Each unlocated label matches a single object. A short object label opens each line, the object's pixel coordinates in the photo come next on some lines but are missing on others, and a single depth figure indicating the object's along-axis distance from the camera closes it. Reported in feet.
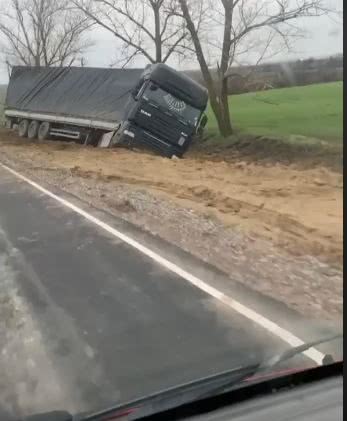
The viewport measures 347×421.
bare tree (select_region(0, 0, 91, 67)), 160.99
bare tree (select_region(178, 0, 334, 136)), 85.52
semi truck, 72.33
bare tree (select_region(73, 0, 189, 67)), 105.60
